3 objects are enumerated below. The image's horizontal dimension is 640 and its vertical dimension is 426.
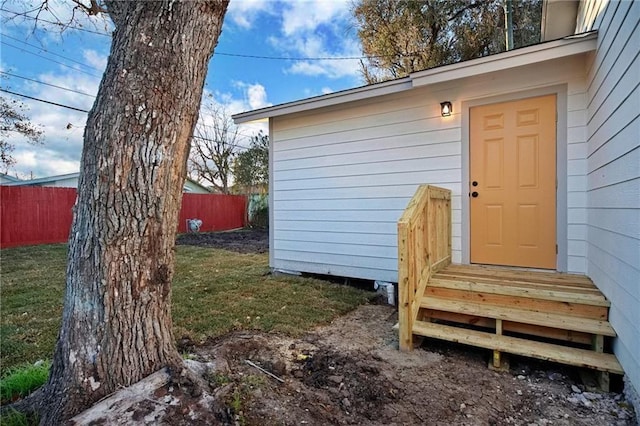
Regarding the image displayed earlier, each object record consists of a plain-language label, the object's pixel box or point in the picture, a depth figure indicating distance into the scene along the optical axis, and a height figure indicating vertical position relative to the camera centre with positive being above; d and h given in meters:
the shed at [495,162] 2.18 +0.49
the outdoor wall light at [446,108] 3.90 +1.13
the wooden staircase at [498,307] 2.40 -0.81
